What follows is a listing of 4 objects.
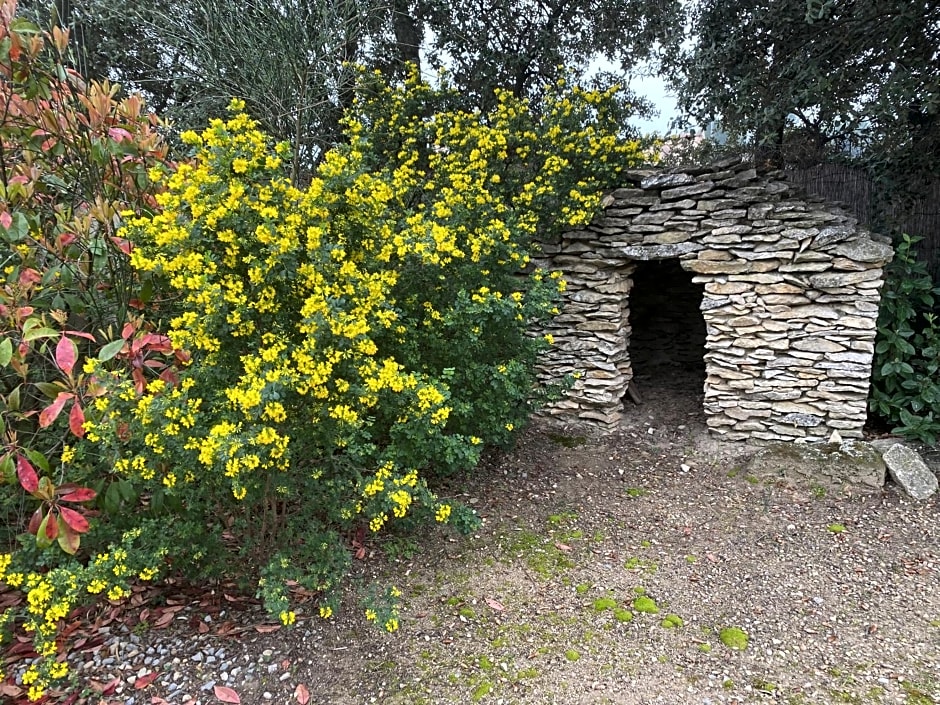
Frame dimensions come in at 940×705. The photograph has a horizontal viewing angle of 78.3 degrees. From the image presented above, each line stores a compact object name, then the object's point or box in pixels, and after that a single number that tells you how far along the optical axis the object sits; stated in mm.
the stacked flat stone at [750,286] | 4008
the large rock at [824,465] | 3830
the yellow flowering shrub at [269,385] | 2031
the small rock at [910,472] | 3674
